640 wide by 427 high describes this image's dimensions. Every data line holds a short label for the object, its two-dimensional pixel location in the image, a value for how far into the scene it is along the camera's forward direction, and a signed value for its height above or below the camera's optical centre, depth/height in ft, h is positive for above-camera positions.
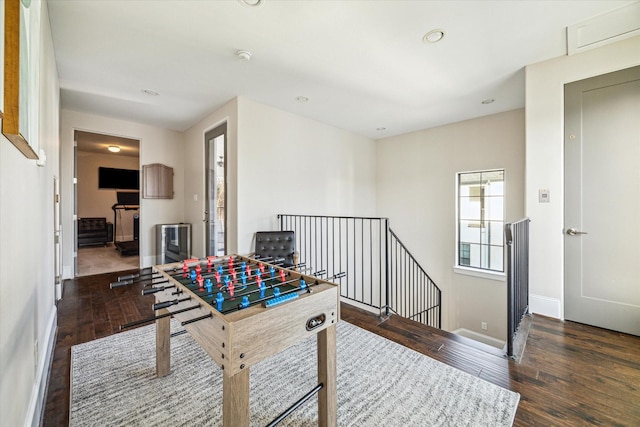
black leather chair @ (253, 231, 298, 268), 11.85 -1.49
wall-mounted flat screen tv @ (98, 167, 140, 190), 25.25 +3.40
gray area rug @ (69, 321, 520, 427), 4.88 -3.86
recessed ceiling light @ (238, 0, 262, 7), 6.33 +5.19
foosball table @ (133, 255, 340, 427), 3.35 -1.55
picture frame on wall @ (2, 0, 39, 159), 2.74 +1.62
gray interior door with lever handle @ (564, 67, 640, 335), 7.52 +0.32
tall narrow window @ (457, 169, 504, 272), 13.87 -0.44
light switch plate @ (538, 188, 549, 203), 8.67 +0.57
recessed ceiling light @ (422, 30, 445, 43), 7.42 +5.17
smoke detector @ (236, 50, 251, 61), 8.39 +5.20
